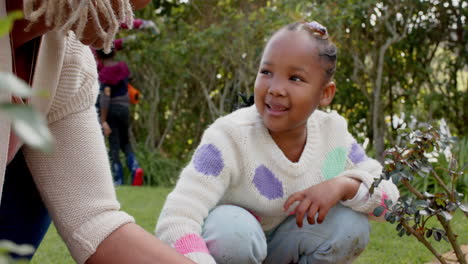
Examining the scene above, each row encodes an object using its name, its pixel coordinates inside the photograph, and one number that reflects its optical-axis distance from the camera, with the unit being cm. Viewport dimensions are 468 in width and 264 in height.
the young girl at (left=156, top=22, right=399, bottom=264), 140
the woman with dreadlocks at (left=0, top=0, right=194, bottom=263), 118
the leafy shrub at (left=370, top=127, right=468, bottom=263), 127
